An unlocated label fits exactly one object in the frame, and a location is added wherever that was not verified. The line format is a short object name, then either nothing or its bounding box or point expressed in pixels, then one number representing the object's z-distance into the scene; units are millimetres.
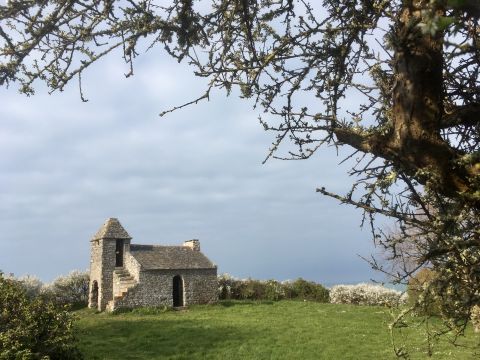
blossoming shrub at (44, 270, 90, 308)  33156
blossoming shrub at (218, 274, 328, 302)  35344
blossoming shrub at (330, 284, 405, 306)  33500
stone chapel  29328
